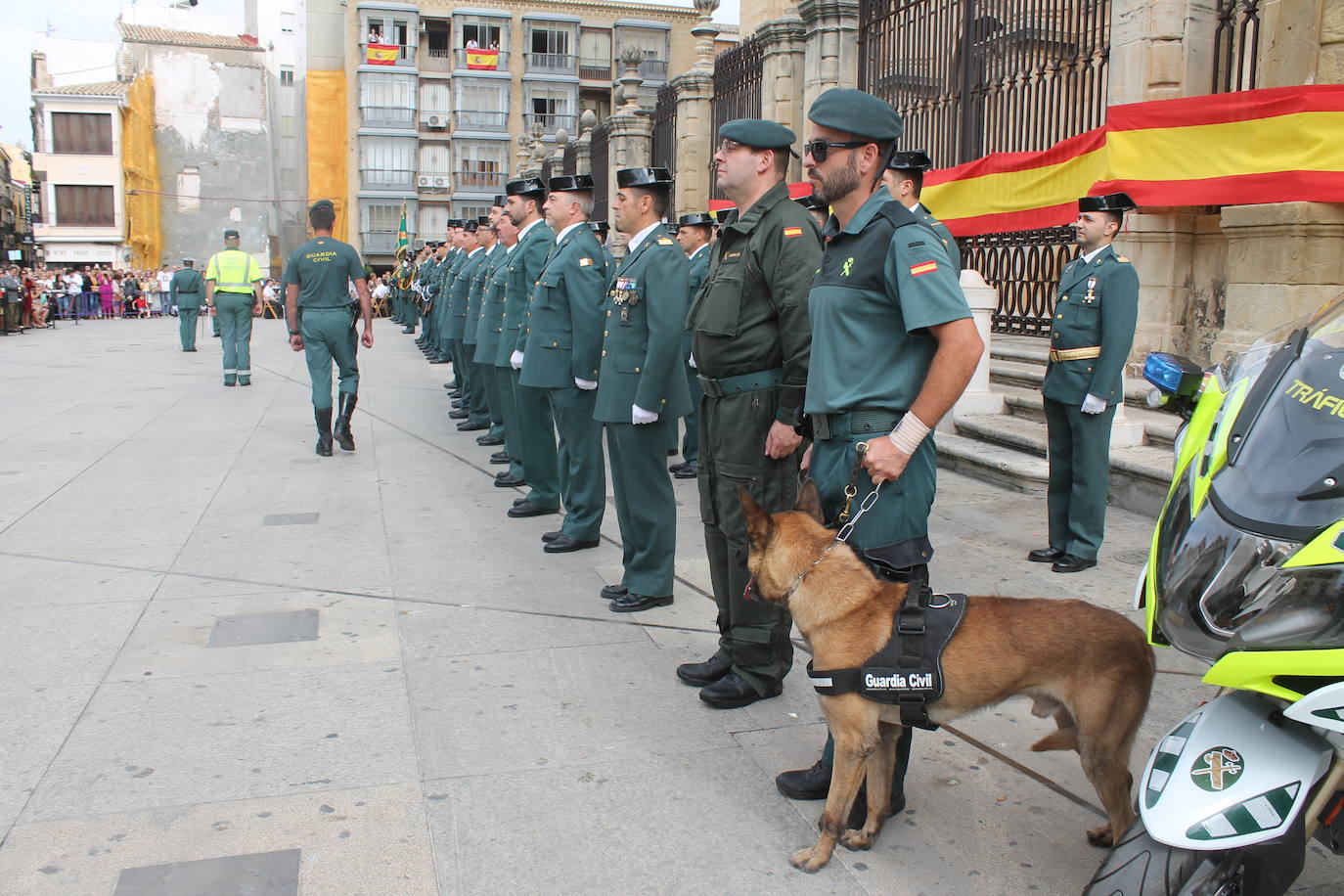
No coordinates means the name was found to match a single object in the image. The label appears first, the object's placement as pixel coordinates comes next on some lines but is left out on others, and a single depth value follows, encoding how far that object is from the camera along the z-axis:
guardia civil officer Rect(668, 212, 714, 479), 9.63
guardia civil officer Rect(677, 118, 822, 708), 4.20
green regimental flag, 31.89
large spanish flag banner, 7.18
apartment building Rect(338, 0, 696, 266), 56.84
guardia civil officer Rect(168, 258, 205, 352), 22.12
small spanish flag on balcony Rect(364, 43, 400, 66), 56.16
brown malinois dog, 2.92
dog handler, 3.12
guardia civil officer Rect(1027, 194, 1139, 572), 6.18
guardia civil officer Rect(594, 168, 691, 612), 5.52
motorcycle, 2.05
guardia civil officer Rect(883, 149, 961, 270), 6.30
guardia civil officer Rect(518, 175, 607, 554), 6.63
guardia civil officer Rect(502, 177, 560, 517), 7.77
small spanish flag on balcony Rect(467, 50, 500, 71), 57.25
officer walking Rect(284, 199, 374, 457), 10.02
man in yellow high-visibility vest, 15.36
